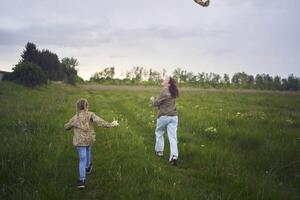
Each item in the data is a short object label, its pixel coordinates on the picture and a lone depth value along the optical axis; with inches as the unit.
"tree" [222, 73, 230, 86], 5541.3
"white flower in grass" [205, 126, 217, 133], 517.0
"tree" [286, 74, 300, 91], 3978.8
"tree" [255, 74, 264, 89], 5452.8
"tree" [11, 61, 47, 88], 1610.5
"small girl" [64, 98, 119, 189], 306.3
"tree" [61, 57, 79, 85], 2913.9
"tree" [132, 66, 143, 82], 5251.0
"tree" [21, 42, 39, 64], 2375.7
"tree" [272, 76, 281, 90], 3934.5
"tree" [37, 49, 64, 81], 2490.5
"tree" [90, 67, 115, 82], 4652.8
